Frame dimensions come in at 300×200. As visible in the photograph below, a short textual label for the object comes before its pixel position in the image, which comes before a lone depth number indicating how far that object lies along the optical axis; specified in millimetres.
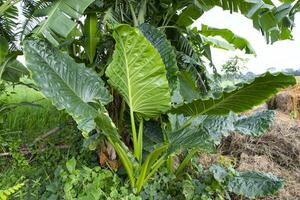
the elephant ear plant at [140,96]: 1795
